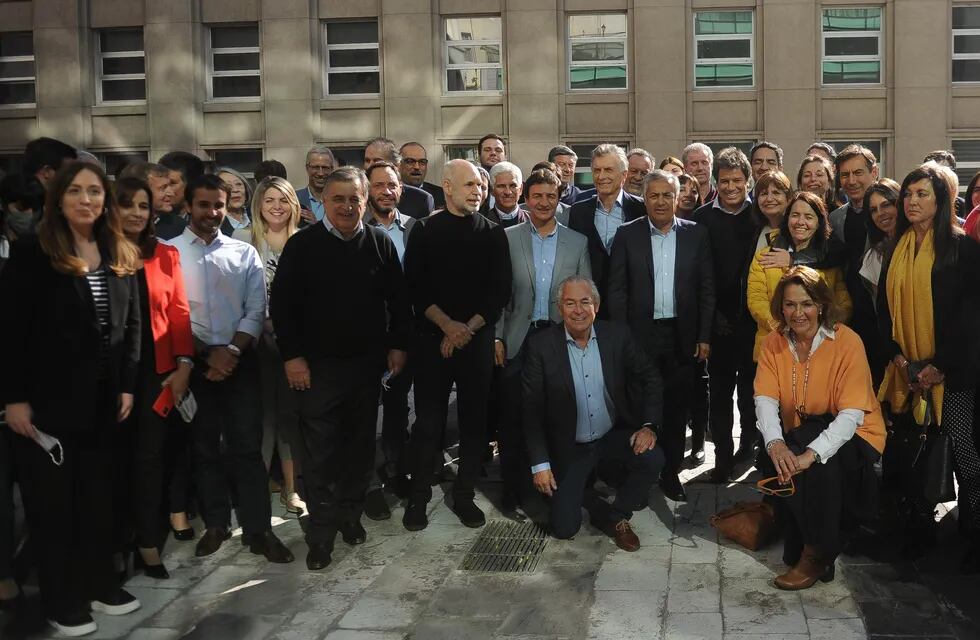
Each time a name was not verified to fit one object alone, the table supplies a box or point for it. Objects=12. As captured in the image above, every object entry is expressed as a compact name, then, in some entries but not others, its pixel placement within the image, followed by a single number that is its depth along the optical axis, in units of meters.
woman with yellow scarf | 6.04
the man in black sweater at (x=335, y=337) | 6.24
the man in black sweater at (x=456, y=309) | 6.87
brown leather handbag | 6.24
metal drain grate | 6.13
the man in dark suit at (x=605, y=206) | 7.75
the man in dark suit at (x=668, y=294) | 7.26
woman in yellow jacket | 6.86
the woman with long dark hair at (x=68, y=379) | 5.15
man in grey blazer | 7.16
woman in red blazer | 5.84
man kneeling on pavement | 6.57
